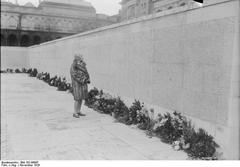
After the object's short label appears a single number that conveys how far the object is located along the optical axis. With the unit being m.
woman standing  6.99
